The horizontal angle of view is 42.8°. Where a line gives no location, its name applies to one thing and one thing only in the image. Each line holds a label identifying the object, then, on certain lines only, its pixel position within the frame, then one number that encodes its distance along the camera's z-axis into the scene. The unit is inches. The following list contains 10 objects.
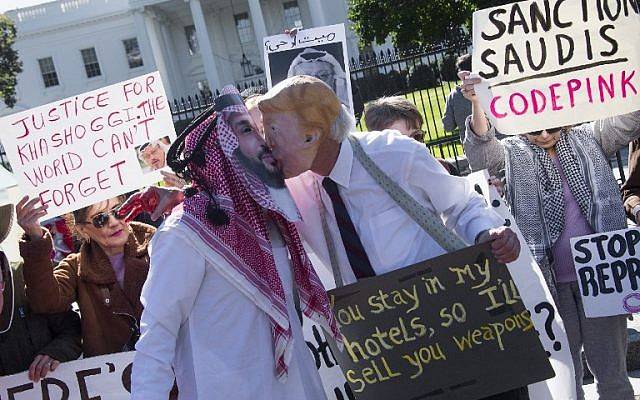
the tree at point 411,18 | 973.8
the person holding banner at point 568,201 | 146.3
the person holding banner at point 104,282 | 145.9
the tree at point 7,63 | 1695.7
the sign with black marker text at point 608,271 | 145.0
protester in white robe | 97.4
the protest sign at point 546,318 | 139.3
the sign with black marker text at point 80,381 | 151.1
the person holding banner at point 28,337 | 144.6
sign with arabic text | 210.8
